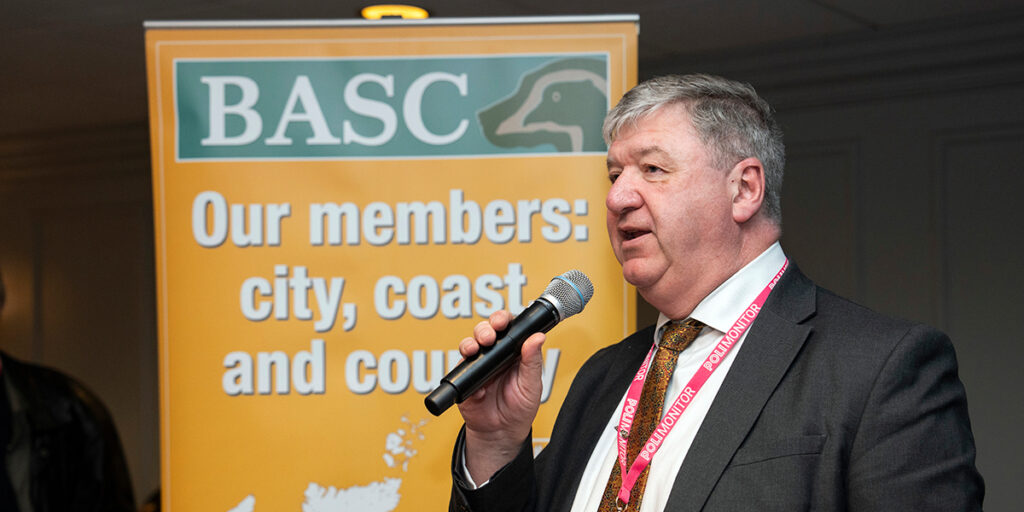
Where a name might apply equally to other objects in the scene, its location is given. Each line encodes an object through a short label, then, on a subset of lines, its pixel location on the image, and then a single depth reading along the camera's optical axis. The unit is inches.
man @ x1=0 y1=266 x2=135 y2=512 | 147.3
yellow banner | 86.4
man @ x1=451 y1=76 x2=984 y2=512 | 49.4
